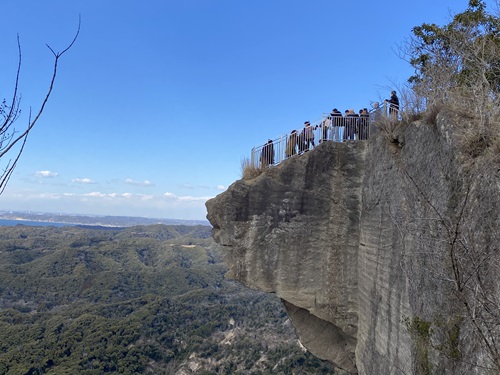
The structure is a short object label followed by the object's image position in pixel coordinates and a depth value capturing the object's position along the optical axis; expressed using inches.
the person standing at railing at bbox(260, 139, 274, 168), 423.5
